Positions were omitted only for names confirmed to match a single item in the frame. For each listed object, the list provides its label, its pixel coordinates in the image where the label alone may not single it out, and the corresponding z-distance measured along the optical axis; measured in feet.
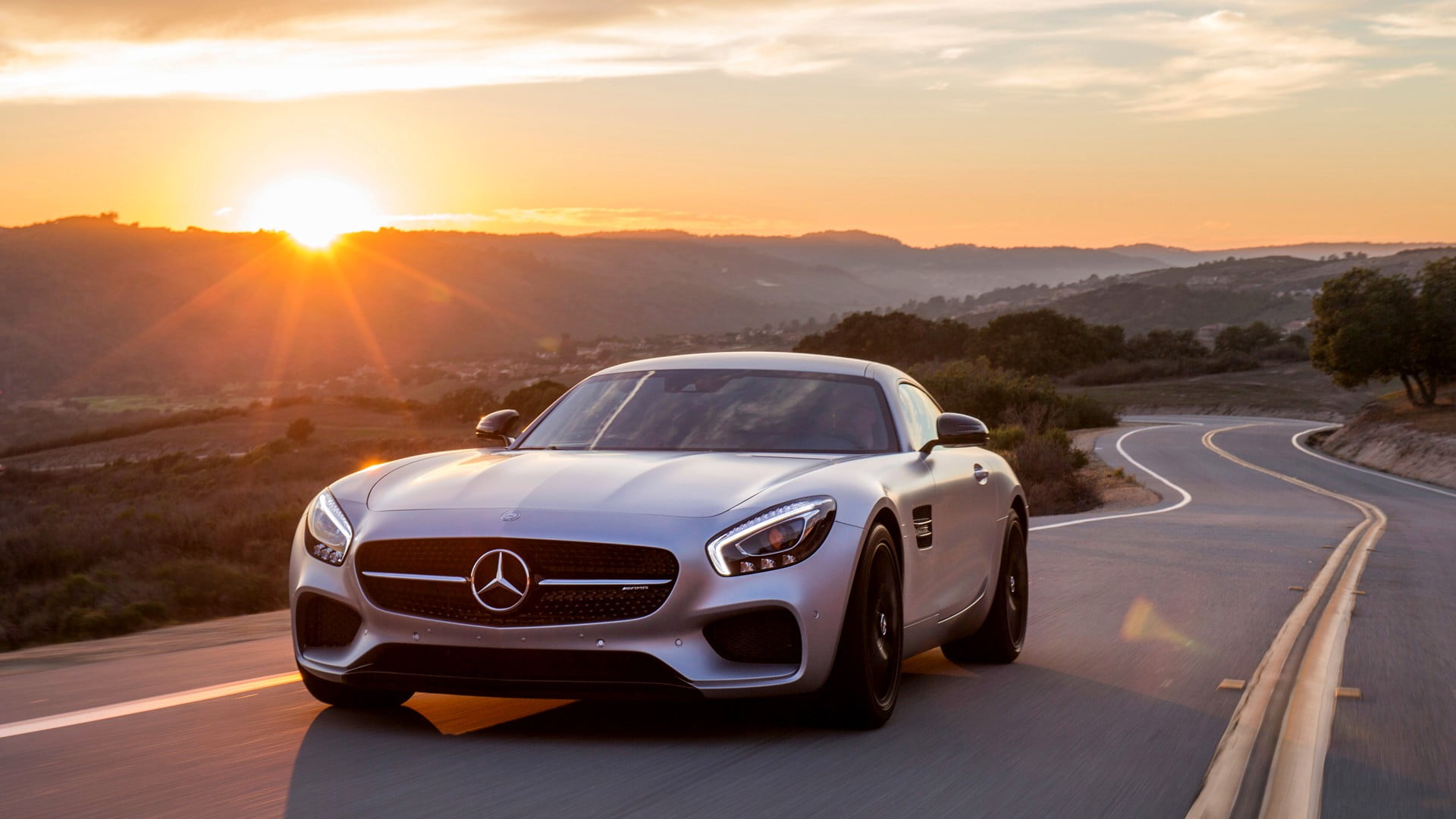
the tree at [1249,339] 445.78
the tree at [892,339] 314.14
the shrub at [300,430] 252.83
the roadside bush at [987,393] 170.19
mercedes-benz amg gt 17.42
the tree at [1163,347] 426.10
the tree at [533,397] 215.51
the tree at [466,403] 298.76
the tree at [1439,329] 223.30
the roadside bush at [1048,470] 119.24
